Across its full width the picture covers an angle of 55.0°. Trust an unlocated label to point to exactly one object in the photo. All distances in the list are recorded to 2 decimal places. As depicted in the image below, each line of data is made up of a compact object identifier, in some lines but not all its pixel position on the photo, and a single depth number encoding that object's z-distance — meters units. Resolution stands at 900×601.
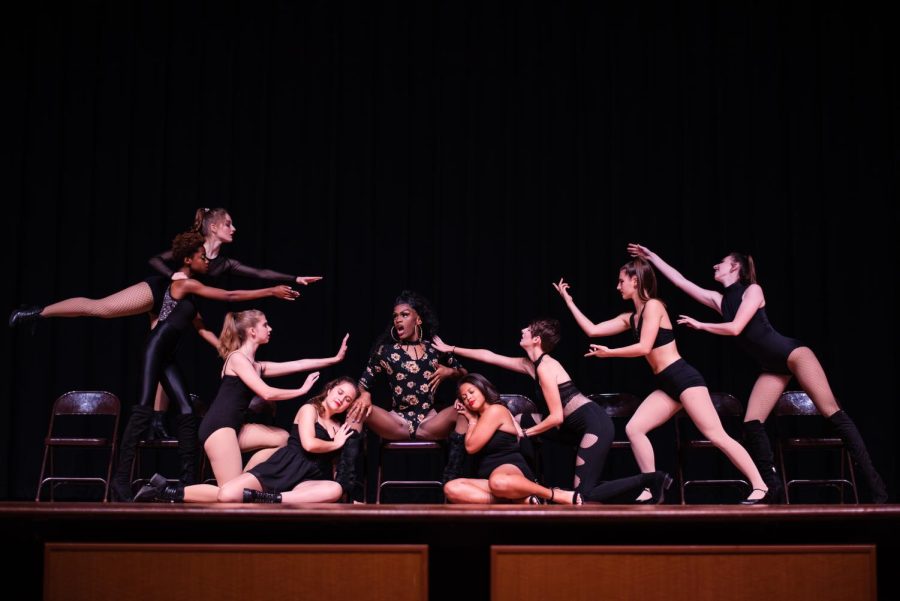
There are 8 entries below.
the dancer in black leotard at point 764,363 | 4.92
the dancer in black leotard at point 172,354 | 4.93
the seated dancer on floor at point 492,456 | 4.38
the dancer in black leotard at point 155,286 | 5.27
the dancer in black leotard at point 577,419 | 4.56
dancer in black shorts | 4.74
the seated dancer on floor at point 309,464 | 4.35
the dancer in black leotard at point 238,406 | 4.69
